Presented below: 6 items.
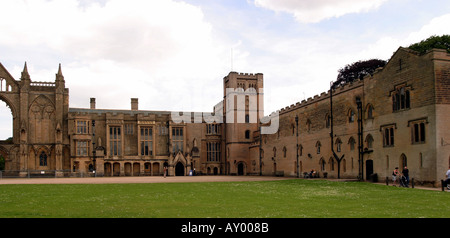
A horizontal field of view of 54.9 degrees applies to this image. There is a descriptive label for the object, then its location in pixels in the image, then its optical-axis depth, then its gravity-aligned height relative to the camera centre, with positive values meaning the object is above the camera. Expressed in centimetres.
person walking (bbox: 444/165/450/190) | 2289 -220
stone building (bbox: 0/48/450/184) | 3666 +78
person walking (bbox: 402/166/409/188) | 2597 -209
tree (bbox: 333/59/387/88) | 5559 +936
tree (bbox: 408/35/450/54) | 4428 +1005
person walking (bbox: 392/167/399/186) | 2784 -229
